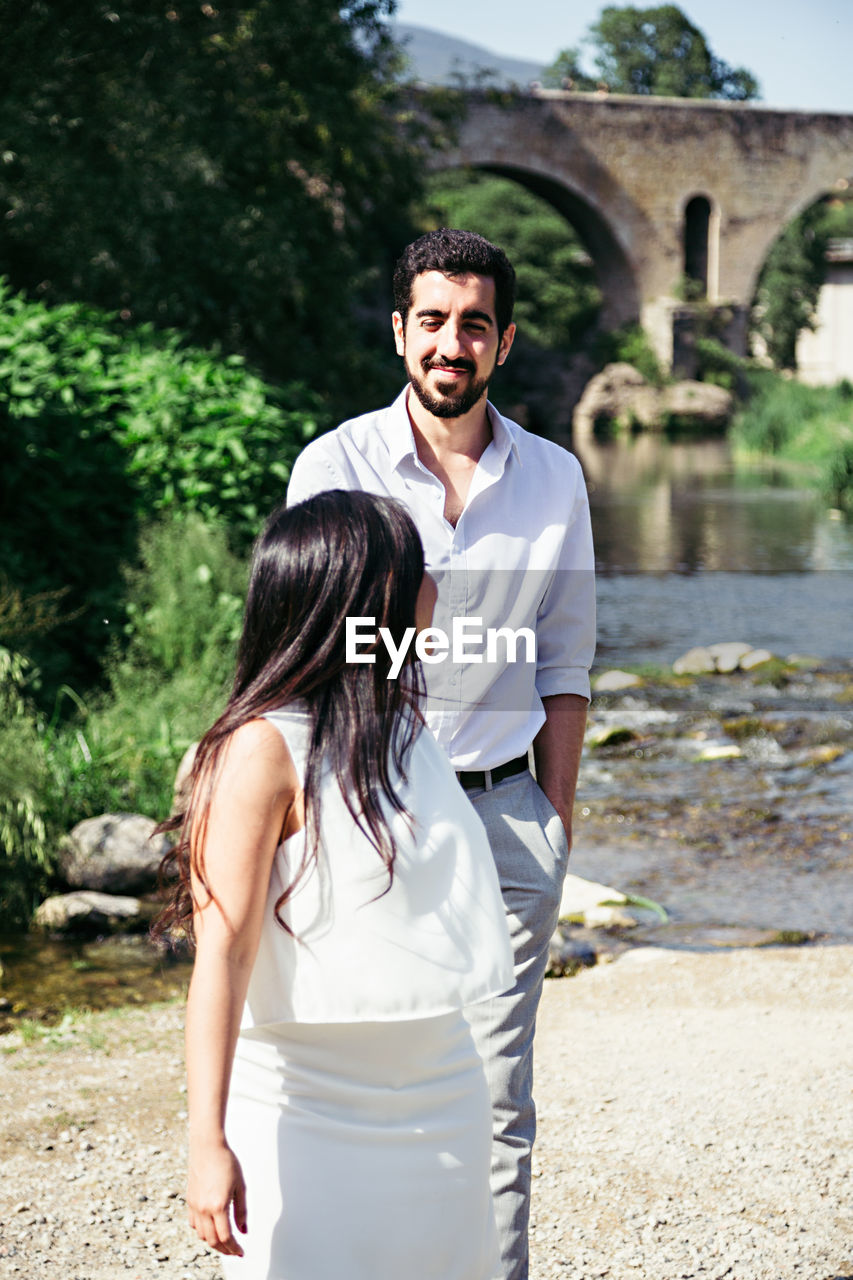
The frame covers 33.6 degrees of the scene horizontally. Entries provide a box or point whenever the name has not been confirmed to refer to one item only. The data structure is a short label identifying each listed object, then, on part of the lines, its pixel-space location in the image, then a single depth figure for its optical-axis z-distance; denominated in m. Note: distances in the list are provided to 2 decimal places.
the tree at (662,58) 49.53
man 2.30
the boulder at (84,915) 5.13
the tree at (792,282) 41.03
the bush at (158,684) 5.71
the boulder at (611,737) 8.40
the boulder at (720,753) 8.14
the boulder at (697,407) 32.34
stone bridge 33.03
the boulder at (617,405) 31.91
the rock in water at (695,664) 10.09
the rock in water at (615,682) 9.51
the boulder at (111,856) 5.37
